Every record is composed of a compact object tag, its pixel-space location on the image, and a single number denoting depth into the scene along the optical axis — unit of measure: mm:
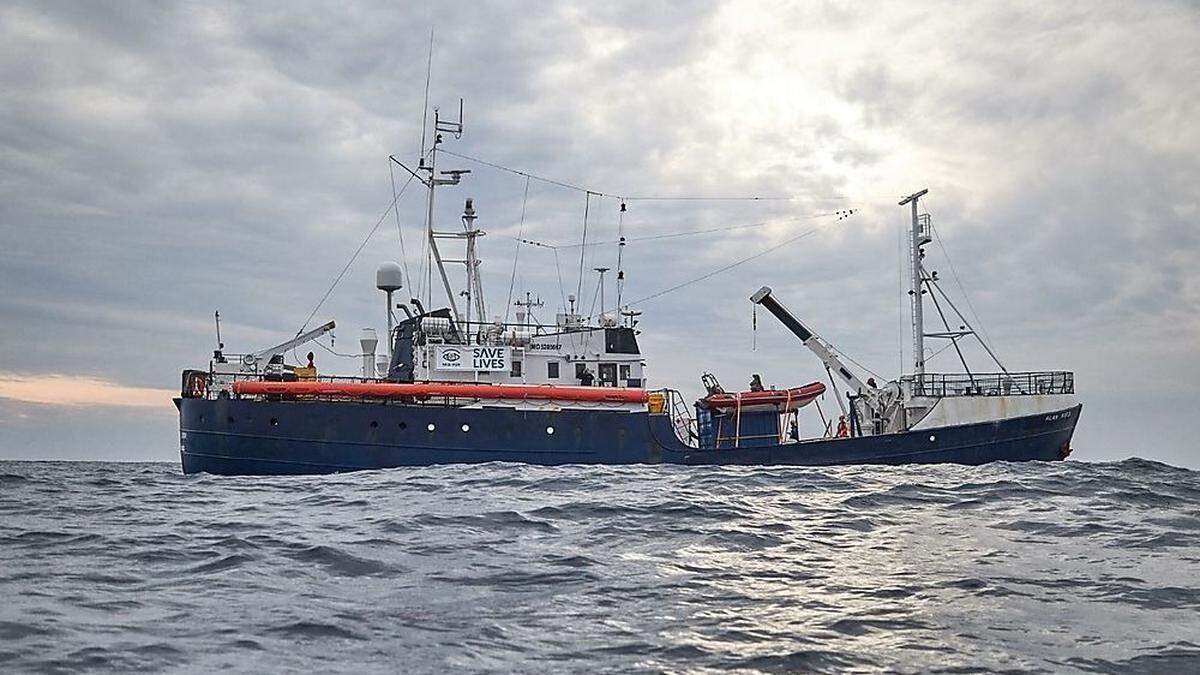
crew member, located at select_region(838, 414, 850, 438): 31656
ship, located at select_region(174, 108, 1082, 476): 25984
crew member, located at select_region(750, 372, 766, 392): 29688
